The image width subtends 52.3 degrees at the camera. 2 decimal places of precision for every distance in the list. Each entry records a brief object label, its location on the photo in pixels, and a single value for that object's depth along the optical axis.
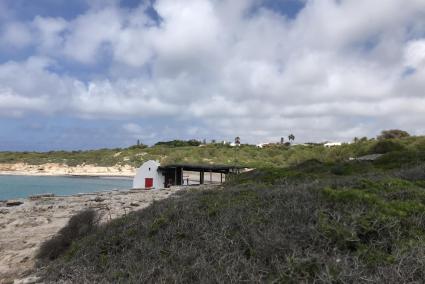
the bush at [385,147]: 35.03
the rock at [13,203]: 21.68
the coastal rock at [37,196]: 25.01
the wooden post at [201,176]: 36.81
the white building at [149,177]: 33.28
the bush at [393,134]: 57.39
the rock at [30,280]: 6.87
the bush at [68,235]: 10.19
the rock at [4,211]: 18.28
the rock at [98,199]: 21.24
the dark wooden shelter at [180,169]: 34.59
